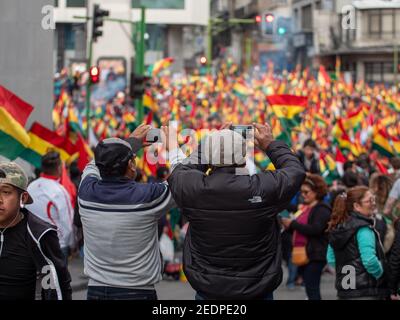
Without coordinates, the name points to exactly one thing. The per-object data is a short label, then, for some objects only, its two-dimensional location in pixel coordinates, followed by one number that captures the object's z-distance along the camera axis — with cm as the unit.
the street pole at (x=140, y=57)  2658
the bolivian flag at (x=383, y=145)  1862
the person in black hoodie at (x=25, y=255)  538
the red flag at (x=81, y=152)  1514
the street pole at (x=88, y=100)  2776
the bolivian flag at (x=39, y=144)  1202
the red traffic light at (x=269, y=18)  3052
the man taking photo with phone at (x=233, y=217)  546
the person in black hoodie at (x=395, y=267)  664
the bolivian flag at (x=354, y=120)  2397
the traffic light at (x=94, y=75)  2752
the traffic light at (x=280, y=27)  3207
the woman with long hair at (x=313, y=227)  1062
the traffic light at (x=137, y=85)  2517
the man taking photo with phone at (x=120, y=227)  580
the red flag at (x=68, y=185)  1251
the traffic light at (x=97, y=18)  2630
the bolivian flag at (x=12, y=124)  1086
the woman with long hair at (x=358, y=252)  767
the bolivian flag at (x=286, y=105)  2027
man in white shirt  1005
